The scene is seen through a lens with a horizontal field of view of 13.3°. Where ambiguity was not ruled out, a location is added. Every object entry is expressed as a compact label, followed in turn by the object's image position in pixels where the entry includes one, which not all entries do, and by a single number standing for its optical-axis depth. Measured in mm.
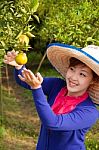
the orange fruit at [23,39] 2174
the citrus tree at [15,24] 2188
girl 1910
